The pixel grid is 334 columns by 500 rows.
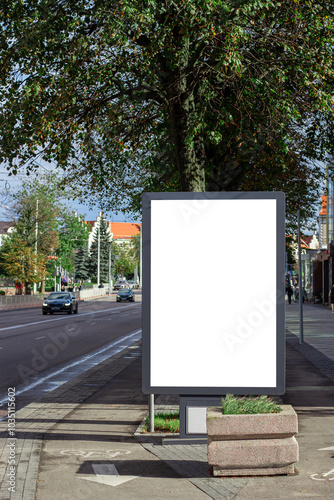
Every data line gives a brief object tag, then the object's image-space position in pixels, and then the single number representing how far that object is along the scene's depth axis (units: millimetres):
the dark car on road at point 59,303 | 42562
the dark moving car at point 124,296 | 67500
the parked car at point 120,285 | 114588
